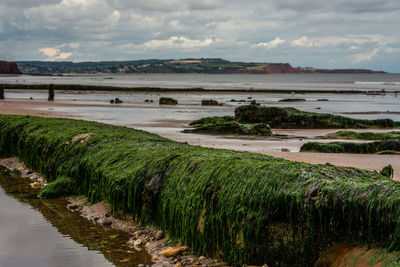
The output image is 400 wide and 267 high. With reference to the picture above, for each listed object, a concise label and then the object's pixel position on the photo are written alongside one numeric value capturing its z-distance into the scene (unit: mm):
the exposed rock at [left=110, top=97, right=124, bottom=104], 38062
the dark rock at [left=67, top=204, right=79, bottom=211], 7911
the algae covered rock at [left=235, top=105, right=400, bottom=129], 21828
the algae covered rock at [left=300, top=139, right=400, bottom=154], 13094
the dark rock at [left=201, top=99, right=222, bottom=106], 38884
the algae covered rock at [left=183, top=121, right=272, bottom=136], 18261
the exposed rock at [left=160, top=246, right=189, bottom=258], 5539
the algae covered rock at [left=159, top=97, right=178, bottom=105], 38125
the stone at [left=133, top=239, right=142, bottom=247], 6109
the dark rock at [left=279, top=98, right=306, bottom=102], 46088
